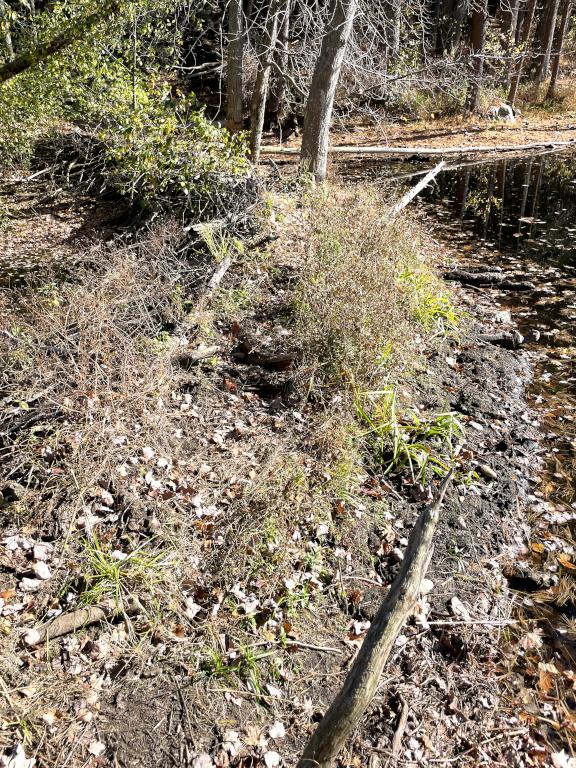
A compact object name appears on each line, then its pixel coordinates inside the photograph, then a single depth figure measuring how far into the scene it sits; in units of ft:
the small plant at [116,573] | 12.32
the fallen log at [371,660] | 8.72
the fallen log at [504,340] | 25.72
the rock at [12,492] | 13.71
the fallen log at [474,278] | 32.27
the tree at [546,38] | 85.25
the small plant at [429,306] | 24.21
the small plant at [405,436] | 17.67
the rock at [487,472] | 17.98
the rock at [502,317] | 27.84
